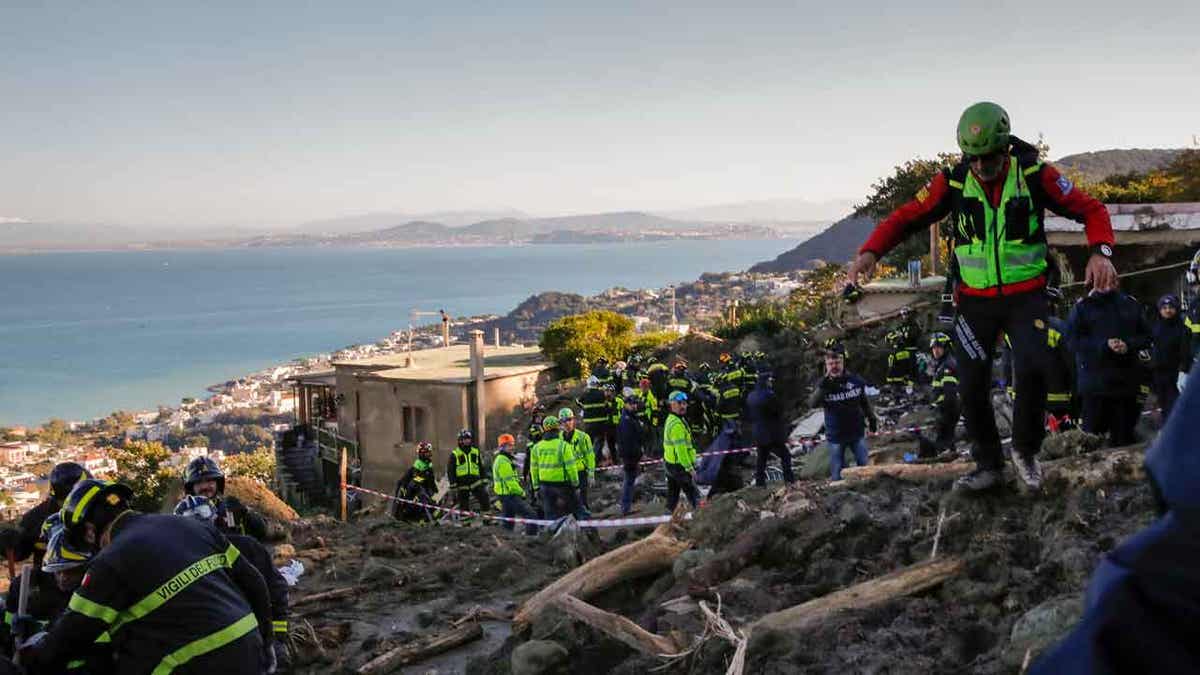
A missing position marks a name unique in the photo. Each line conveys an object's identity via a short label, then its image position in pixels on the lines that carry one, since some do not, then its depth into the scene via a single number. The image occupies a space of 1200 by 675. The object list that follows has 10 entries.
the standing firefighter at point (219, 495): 7.50
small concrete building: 36.00
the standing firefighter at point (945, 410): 13.73
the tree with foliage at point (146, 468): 33.38
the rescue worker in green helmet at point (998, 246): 6.02
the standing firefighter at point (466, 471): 16.66
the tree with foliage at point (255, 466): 44.16
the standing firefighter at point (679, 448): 14.02
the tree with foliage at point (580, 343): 39.78
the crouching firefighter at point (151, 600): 4.79
